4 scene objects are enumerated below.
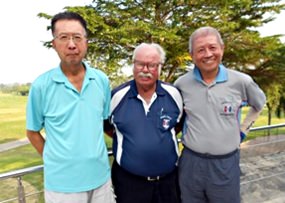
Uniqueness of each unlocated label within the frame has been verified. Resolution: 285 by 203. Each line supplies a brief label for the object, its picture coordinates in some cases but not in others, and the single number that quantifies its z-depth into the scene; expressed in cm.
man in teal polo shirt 131
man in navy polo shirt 156
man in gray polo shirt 156
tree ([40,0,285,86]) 817
